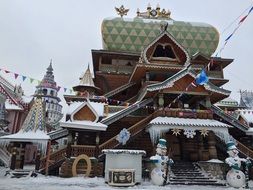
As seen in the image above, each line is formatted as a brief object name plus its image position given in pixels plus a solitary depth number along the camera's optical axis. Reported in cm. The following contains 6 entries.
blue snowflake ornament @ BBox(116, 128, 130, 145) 1467
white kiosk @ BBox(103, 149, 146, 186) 1098
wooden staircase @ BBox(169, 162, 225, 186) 1216
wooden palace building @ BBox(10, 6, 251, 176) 1482
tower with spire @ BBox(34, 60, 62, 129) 7550
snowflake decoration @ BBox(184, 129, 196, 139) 1461
